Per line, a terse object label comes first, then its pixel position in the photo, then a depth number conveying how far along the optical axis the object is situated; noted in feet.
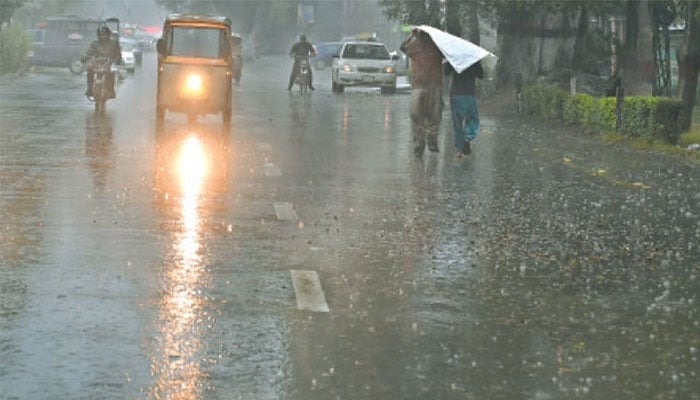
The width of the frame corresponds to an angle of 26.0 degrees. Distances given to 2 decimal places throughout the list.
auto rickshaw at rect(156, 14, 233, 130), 86.48
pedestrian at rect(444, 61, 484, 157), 72.13
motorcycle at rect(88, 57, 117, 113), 96.68
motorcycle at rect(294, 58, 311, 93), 143.74
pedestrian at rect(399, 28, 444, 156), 71.20
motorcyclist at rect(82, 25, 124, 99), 98.58
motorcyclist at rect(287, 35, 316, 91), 144.46
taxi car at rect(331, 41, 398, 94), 153.79
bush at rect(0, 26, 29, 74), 166.42
